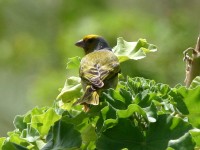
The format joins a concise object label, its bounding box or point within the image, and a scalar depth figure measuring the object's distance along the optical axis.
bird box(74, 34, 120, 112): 4.87
